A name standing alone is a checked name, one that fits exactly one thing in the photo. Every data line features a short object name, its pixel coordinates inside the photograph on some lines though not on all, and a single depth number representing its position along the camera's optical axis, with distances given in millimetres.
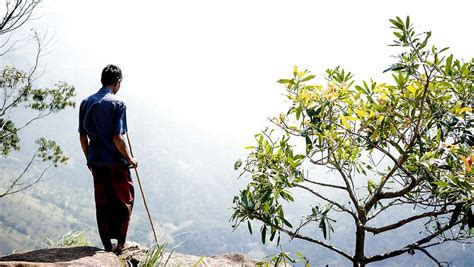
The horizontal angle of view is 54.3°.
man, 4711
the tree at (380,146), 3359
